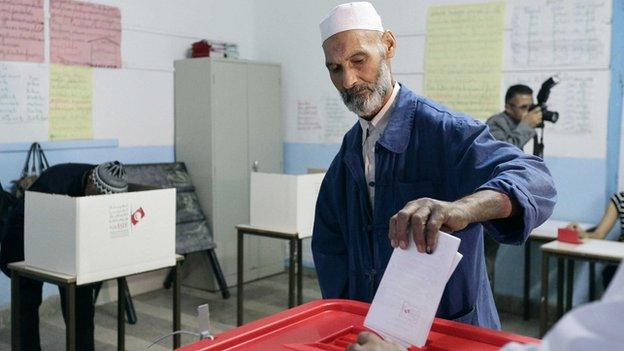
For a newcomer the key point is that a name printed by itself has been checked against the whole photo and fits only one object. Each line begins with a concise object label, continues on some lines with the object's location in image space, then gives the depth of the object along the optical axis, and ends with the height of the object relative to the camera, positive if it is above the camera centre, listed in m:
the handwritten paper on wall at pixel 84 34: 4.25 +0.71
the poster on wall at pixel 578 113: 4.16 +0.21
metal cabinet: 4.98 +0.02
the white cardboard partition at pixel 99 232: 2.71 -0.41
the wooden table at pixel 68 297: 2.71 -0.73
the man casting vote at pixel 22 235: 3.09 -0.49
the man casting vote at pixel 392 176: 1.25 -0.07
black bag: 4.02 -0.18
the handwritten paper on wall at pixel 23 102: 4.02 +0.22
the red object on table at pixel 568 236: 3.71 -0.52
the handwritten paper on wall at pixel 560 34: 4.14 +0.74
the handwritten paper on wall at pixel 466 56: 4.55 +0.64
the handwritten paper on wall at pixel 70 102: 4.28 +0.24
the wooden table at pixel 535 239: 3.92 -0.58
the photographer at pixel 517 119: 4.20 +0.17
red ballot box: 1.04 -0.33
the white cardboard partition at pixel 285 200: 3.81 -0.36
